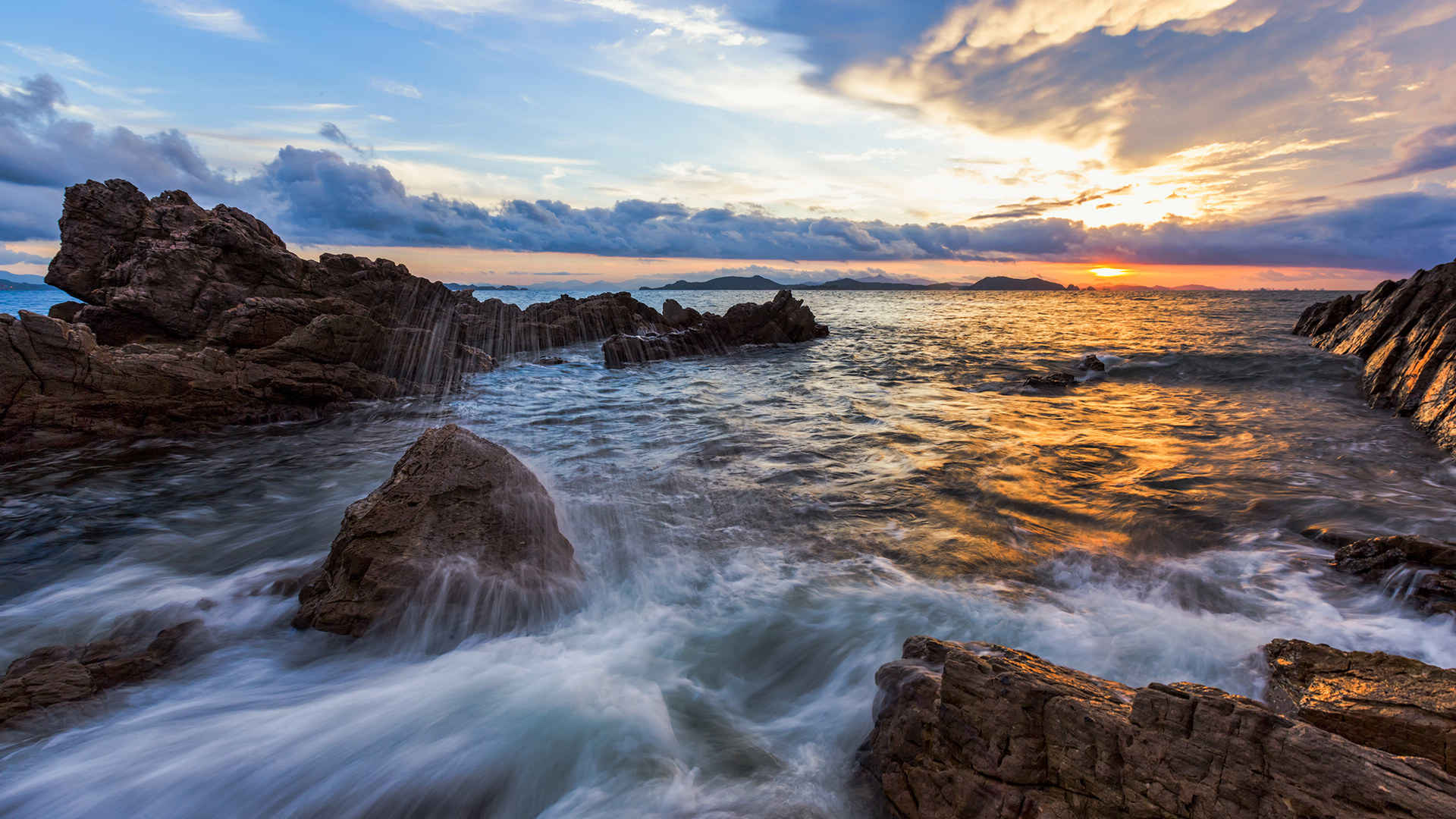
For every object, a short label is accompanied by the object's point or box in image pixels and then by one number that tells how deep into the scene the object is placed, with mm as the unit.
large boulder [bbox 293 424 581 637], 4859
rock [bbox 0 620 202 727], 3719
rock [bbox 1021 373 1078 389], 17188
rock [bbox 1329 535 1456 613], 4715
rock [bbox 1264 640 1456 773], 2557
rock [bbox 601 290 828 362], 25422
